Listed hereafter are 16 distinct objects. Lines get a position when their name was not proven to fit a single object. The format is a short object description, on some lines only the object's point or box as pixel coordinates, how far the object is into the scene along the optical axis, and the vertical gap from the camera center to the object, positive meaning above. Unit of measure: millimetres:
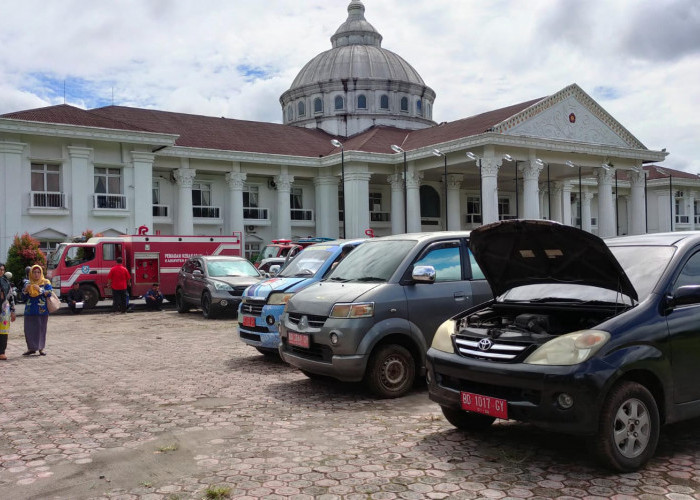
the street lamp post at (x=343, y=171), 37500 +4838
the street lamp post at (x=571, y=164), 39547 +5207
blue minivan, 9297 -609
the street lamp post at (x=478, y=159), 34906 +4994
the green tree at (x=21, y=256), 25734 -26
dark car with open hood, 4496 -750
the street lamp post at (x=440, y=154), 35688 +5474
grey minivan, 6977 -714
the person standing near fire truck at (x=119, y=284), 20219 -973
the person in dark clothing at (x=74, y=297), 20859 -1421
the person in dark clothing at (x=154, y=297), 21406 -1497
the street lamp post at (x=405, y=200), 38531 +3086
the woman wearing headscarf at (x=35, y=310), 11016 -954
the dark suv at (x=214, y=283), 16812 -846
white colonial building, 31234 +5146
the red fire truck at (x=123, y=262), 21156 -263
